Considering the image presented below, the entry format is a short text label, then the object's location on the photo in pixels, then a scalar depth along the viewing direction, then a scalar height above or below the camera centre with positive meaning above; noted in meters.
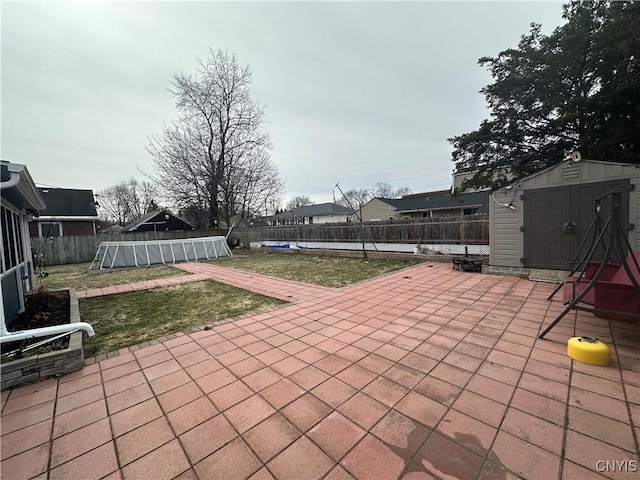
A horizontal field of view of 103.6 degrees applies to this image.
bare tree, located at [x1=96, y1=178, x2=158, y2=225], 35.62 +4.78
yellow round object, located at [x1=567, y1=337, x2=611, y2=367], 2.16 -1.21
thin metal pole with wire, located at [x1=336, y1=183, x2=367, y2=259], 9.81 -0.47
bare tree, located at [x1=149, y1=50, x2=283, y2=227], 15.75 +5.74
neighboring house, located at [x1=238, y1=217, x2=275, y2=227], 29.75 +0.82
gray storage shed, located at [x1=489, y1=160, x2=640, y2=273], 4.36 +0.07
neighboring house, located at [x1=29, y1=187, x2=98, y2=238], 17.38 +1.74
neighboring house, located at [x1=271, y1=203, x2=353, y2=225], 30.28 +1.40
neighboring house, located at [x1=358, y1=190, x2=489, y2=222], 17.27 +1.21
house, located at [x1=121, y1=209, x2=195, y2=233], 22.98 +0.95
